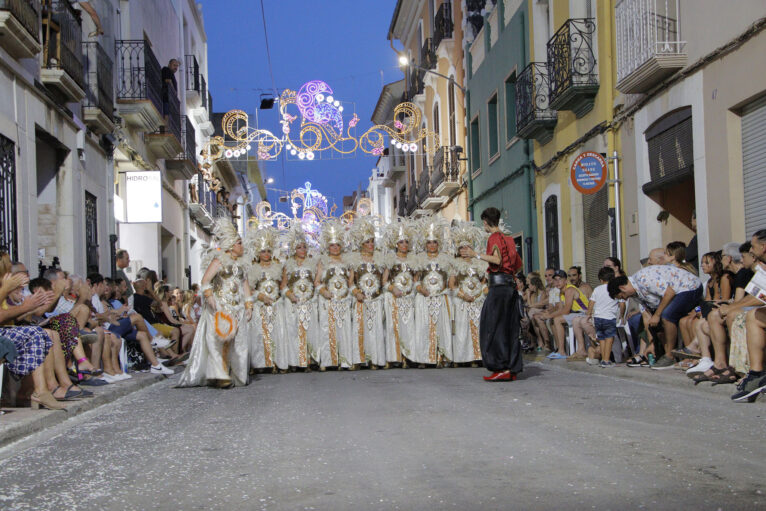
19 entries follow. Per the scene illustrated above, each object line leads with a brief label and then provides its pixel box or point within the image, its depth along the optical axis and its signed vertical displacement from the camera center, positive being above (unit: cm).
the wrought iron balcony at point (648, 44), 1412 +357
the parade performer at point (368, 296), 1458 -22
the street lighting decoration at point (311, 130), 2747 +466
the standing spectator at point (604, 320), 1329 -63
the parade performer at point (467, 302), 1448 -35
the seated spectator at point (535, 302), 1719 -46
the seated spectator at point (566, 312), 1539 -58
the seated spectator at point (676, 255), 1256 +24
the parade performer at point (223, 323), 1180 -46
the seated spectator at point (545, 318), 1647 -71
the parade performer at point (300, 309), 1444 -39
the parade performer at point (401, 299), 1461 -29
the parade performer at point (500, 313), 1091 -41
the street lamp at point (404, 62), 2643 +612
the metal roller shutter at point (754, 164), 1208 +138
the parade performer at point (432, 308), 1452 -42
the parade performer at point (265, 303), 1423 -28
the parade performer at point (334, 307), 1452 -37
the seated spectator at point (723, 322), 977 -54
